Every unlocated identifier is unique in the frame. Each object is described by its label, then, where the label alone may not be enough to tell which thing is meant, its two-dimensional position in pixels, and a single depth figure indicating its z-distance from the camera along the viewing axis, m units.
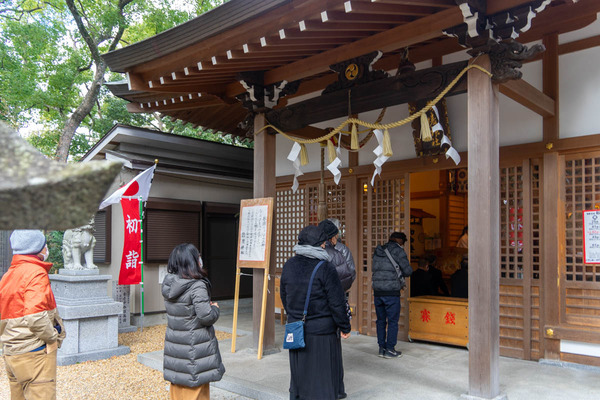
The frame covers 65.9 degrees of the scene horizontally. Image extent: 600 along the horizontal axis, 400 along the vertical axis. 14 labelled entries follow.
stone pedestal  6.85
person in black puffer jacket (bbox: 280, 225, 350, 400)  3.99
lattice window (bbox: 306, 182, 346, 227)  8.34
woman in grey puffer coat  3.77
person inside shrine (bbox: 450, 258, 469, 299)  7.33
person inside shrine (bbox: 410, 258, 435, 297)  7.80
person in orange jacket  3.62
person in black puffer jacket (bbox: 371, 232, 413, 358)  6.40
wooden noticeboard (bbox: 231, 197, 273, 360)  6.37
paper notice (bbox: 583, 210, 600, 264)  5.62
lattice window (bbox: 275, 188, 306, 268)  9.00
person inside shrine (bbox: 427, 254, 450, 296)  8.30
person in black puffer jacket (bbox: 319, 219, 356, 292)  5.42
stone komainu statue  7.46
